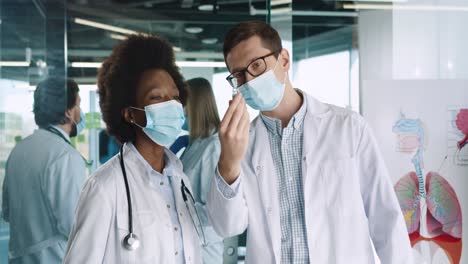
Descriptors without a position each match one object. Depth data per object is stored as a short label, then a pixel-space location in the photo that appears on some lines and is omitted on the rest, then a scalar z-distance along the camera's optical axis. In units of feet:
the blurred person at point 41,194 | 10.52
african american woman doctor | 5.45
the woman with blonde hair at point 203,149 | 9.98
